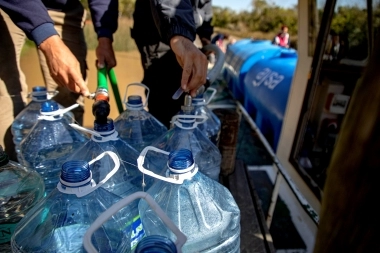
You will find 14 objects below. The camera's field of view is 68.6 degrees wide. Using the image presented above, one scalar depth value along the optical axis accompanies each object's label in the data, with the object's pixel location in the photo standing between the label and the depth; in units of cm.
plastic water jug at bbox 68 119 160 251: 103
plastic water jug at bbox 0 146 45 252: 90
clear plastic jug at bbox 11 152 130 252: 72
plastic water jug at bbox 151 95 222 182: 117
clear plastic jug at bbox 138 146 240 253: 80
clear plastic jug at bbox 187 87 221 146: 154
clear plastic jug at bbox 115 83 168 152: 141
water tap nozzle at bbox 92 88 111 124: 106
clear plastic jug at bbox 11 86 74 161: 150
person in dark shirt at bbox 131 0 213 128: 182
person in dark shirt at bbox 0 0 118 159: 123
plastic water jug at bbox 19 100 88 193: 122
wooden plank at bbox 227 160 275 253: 129
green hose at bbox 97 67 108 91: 136
